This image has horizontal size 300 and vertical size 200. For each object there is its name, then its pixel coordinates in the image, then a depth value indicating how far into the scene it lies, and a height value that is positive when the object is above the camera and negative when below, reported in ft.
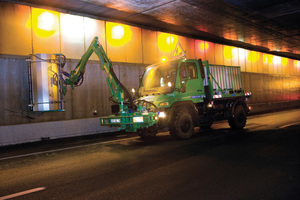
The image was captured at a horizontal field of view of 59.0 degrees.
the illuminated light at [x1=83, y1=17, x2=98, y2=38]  47.70 +14.69
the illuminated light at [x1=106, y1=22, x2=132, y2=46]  51.06 +14.47
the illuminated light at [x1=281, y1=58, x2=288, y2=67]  114.62 +16.85
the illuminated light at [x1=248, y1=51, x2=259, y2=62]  93.15 +16.15
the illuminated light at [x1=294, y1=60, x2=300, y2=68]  125.59 +17.34
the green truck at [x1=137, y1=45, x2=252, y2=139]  31.14 +1.21
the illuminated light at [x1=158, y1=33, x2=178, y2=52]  60.95 +14.91
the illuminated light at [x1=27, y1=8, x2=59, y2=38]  41.00 +13.83
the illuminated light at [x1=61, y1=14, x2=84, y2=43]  44.73 +13.88
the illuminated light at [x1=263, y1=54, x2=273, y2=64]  101.82 +16.49
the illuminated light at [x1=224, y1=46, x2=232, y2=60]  81.46 +15.48
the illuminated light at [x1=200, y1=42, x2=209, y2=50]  72.31 +15.98
